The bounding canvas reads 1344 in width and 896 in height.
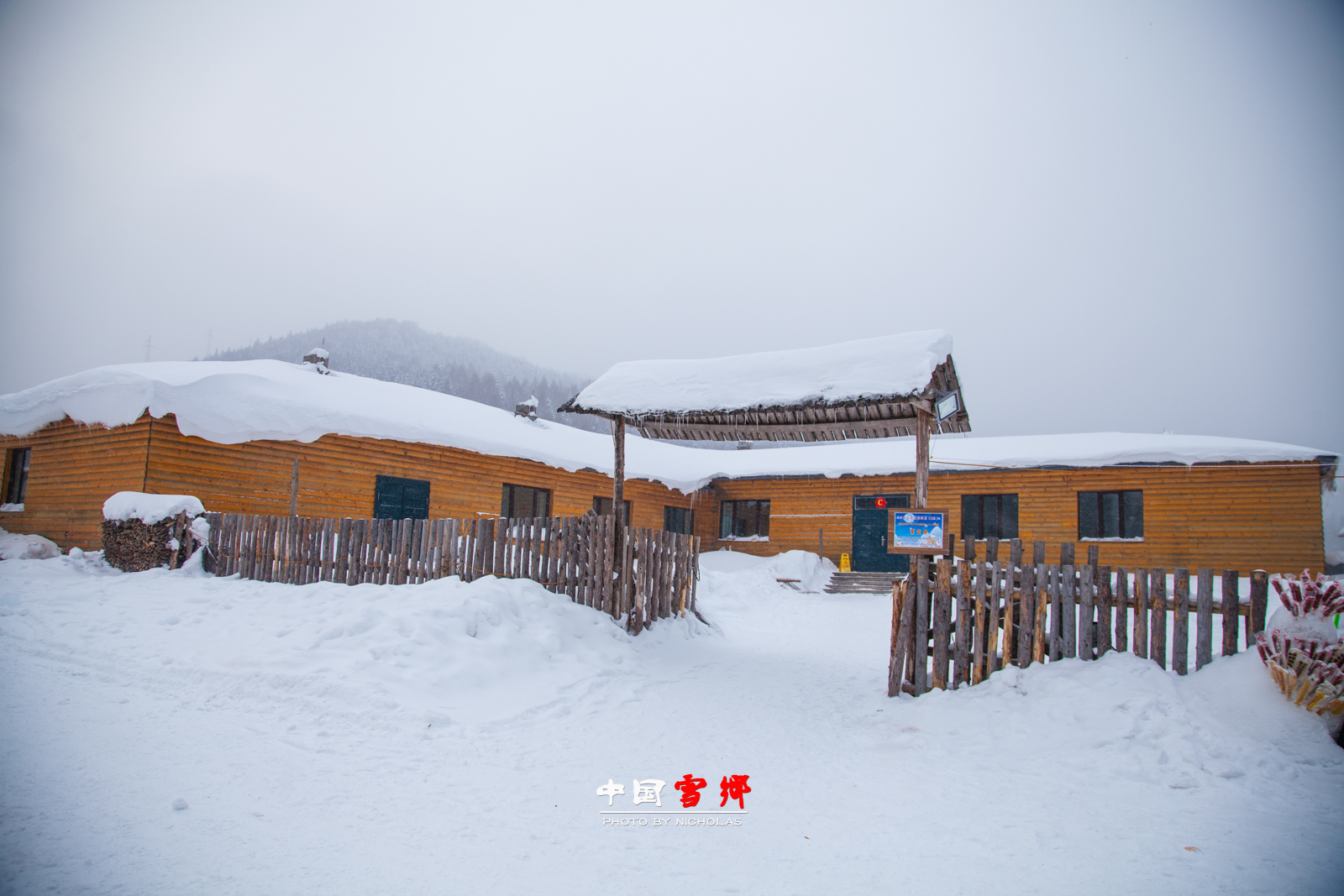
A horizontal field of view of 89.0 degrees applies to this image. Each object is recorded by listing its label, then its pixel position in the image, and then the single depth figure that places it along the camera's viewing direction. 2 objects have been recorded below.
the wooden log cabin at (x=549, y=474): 13.77
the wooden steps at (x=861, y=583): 18.91
